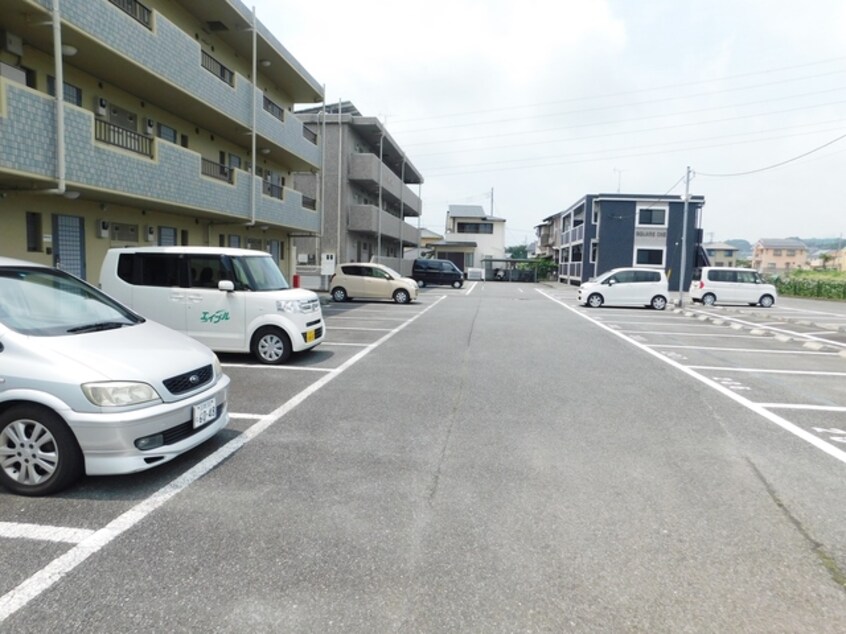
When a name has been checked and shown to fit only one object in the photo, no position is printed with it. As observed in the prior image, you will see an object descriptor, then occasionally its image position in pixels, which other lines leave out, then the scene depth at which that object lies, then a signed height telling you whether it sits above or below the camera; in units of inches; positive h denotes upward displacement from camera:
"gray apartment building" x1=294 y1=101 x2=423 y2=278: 1086.4 +181.5
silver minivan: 141.4 -36.1
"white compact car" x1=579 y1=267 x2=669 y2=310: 882.1 -16.2
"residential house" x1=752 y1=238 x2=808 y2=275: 3841.0 +204.0
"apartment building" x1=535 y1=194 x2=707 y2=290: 1614.2 +138.4
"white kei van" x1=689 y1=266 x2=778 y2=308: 987.3 -8.7
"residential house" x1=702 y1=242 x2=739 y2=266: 3346.5 +170.7
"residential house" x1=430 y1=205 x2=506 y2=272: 2352.5 +189.2
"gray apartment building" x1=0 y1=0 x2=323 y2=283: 354.0 +130.0
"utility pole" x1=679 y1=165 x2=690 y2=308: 1059.9 +173.7
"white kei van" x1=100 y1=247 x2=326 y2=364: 331.2 -18.3
